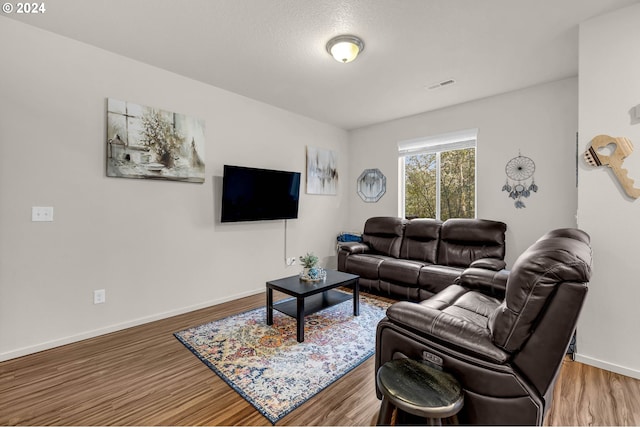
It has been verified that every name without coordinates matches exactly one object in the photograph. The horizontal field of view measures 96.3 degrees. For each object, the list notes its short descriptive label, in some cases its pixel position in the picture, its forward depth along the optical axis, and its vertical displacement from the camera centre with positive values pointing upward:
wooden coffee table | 2.52 -0.86
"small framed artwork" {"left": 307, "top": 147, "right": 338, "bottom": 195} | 4.65 +0.68
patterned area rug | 1.87 -1.16
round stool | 1.16 -0.77
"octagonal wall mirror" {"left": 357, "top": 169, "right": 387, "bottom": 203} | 4.95 +0.48
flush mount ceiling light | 2.44 +1.43
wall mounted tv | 3.44 +0.22
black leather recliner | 1.17 -0.59
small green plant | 2.98 -0.52
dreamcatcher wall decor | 3.51 +0.43
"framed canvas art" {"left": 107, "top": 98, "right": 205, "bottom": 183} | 2.72 +0.69
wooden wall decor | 2.09 +0.43
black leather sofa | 3.42 -0.56
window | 4.12 +0.56
